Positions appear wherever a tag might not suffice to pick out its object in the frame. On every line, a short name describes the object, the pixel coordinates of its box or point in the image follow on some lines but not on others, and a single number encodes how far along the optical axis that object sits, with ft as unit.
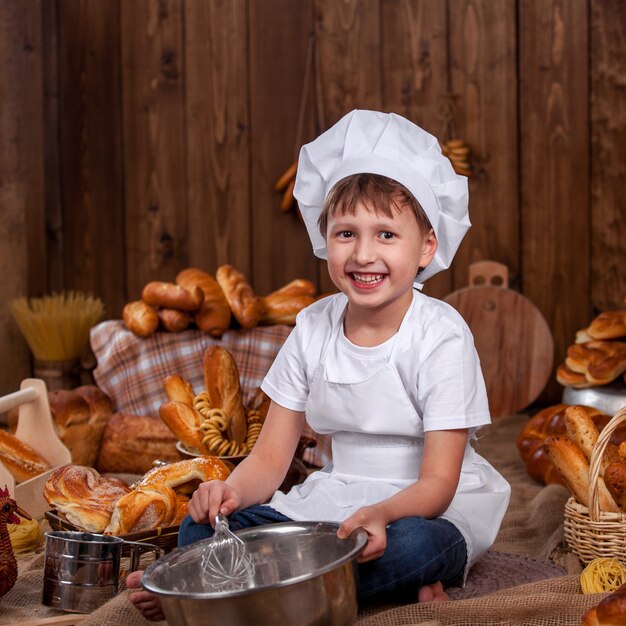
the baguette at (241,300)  9.56
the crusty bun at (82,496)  6.13
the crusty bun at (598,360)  8.94
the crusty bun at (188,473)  6.34
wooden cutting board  10.93
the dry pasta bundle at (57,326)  10.38
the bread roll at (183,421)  7.58
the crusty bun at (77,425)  8.83
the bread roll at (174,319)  9.52
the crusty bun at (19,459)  7.69
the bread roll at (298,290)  10.02
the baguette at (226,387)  7.93
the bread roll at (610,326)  9.20
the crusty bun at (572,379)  9.26
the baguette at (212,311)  9.52
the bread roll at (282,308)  9.85
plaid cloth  9.53
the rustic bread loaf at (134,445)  8.93
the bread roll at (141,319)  9.47
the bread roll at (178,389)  8.34
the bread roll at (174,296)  9.39
